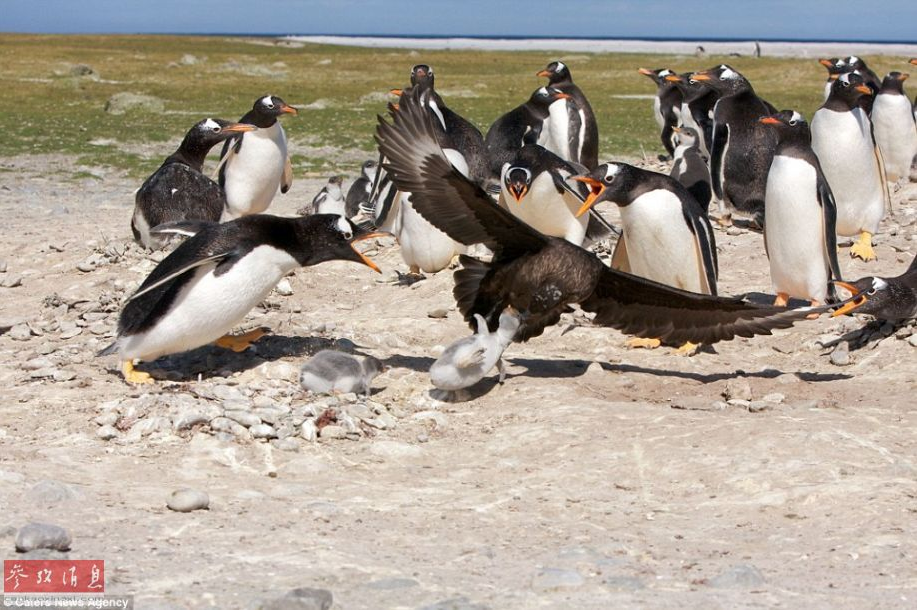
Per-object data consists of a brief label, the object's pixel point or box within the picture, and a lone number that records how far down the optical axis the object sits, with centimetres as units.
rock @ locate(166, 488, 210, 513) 434
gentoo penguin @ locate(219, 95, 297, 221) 1003
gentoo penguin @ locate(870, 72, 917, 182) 1241
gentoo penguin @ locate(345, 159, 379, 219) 1258
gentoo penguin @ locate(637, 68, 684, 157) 1466
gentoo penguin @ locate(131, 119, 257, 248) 893
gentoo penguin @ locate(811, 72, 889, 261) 948
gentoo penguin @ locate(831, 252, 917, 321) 687
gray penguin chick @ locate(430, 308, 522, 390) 601
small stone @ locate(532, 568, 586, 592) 367
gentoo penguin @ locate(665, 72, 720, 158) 1258
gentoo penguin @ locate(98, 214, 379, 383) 583
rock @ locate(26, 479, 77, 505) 435
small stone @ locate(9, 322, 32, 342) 740
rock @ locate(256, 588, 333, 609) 338
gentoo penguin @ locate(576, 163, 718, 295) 735
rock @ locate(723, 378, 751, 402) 616
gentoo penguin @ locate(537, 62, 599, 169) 1233
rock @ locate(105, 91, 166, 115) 2511
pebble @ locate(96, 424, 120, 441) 529
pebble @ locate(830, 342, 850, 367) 713
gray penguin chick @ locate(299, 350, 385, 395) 596
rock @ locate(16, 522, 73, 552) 380
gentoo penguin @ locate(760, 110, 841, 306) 794
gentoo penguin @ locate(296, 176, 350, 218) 1200
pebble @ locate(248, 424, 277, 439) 535
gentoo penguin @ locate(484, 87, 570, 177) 1200
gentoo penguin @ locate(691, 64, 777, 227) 1073
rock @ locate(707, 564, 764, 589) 371
